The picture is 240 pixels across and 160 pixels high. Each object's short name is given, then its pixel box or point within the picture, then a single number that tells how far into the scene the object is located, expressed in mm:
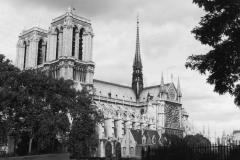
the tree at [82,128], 52750
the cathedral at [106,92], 90062
